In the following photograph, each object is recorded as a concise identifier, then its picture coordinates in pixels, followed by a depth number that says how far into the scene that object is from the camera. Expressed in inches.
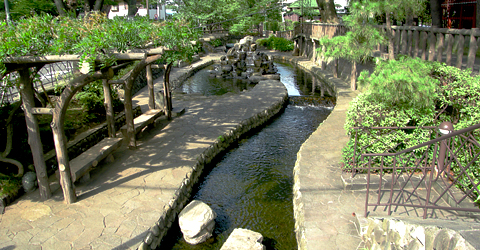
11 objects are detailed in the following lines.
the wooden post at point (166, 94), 458.0
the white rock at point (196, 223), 237.3
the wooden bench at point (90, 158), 264.6
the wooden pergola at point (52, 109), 233.5
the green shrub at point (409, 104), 248.8
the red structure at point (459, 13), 530.6
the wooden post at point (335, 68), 797.9
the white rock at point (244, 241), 217.8
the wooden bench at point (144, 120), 363.9
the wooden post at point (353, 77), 654.8
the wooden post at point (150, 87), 439.8
